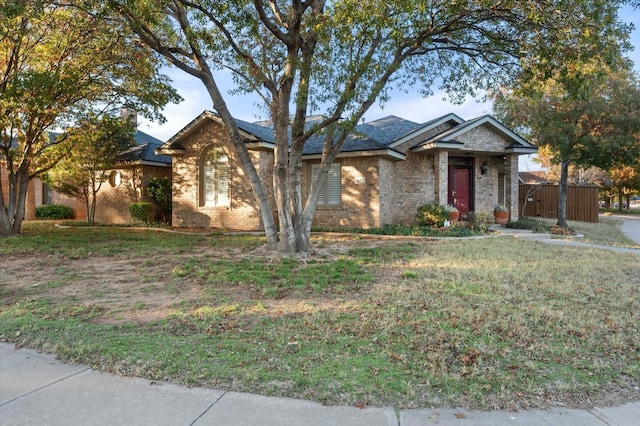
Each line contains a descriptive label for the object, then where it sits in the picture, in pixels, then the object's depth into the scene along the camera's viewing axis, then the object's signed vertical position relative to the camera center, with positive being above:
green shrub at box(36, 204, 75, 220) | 21.38 +0.02
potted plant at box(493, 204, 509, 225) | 16.09 -0.22
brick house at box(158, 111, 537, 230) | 14.50 +1.55
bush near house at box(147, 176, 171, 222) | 17.48 +0.89
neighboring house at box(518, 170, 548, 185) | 45.18 +4.05
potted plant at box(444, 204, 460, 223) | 14.34 -0.11
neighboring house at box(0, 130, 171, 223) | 18.25 +1.52
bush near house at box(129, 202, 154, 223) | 17.31 +0.03
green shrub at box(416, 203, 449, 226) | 14.03 -0.18
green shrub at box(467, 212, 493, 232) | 14.09 -0.43
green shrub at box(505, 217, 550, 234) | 14.63 -0.60
